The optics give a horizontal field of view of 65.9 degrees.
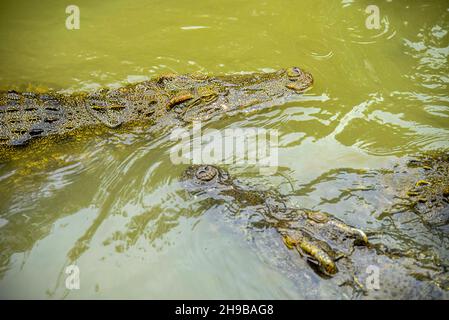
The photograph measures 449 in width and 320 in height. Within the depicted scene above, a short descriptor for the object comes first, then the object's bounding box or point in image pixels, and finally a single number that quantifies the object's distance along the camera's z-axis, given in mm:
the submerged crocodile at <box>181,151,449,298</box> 2604
